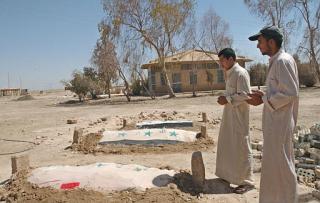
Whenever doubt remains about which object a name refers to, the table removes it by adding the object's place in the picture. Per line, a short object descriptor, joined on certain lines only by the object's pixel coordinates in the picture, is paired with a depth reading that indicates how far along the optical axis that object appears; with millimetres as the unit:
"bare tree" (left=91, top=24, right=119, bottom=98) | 28672
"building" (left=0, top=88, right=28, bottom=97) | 71688
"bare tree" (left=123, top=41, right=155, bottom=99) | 29594
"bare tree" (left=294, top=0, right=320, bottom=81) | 31775
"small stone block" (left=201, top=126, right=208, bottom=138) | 8419
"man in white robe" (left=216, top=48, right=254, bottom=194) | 4715
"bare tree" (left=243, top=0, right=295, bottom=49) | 31859
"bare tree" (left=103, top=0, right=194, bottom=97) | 29016
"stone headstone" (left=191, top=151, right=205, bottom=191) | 4820
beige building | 37219
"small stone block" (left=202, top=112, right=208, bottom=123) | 11874
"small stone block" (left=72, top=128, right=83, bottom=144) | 8812
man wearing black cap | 3381
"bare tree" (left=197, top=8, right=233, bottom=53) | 33156
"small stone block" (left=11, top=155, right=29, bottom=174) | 5402
